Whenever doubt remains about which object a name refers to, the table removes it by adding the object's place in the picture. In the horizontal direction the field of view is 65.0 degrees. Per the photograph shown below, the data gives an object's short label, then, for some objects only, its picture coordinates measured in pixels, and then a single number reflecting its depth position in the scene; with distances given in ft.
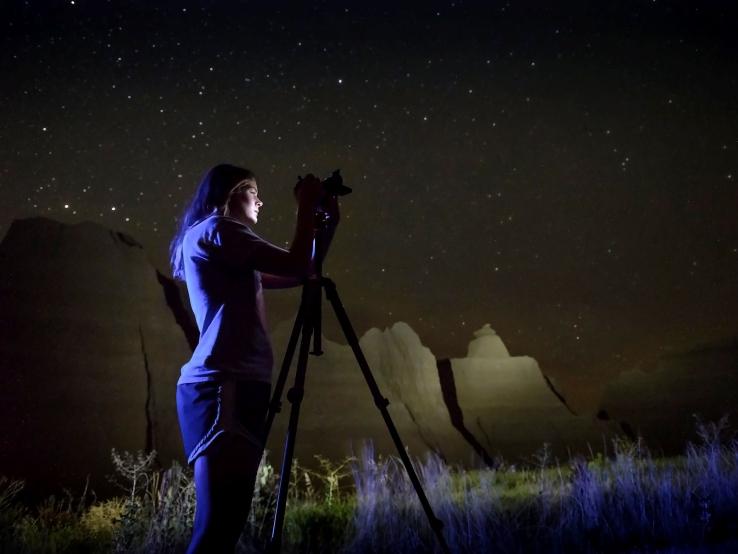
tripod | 7.12
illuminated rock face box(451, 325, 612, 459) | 85.87
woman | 5.25
